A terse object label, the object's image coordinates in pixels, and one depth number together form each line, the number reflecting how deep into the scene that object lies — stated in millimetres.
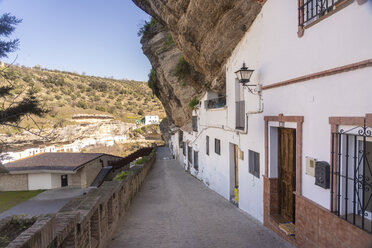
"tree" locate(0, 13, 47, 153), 5605
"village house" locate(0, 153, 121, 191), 17172
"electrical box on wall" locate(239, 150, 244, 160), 8212
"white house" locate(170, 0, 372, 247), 3623
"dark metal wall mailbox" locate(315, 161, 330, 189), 4207
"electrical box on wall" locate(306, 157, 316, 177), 4664
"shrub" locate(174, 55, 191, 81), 17680
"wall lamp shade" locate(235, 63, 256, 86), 6898
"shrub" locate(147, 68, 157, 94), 26028
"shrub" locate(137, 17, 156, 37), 21084
